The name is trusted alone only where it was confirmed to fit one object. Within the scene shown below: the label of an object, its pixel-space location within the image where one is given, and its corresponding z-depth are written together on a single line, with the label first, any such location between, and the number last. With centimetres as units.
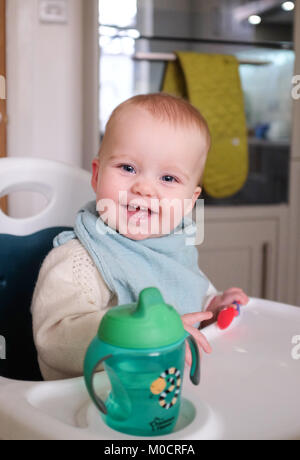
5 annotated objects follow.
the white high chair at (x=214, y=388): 53
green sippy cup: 48
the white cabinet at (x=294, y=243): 216
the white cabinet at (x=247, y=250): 208
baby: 74
